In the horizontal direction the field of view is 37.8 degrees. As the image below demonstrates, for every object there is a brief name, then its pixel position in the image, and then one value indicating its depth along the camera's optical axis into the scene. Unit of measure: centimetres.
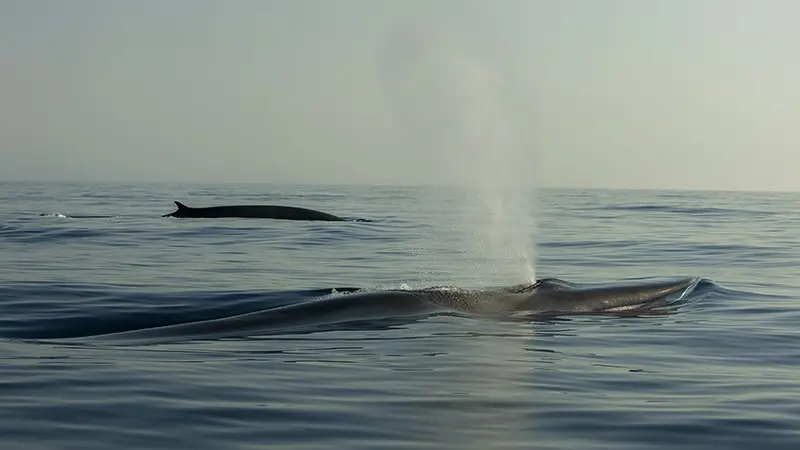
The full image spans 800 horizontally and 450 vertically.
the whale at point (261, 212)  3106
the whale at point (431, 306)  959
